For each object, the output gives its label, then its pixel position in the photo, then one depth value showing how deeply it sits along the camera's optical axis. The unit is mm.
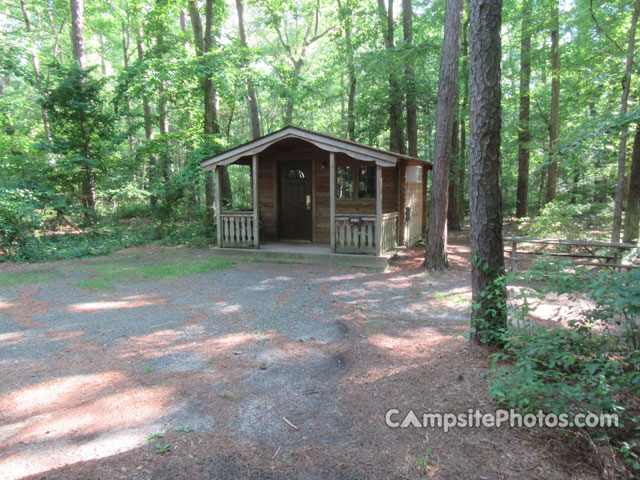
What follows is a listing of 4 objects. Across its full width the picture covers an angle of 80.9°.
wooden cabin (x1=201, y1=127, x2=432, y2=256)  9539
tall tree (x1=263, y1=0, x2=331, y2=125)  14719
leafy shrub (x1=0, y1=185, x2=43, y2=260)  9852
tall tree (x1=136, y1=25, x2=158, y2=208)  13656
